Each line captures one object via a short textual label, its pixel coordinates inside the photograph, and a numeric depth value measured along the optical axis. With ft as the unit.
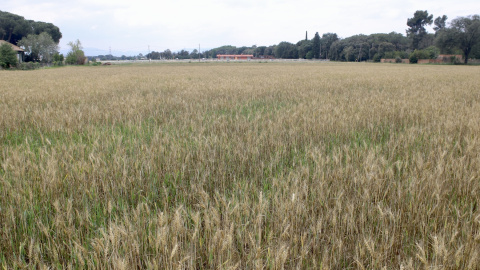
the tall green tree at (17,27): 349.39
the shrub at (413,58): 267.59
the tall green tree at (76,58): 245.45
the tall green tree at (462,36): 238.89
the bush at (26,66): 152.69
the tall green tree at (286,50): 503.20
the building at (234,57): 530.27
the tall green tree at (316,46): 451.12
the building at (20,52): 258.57
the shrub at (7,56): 144.11
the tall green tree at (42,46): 261.65
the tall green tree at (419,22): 449.23
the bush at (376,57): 325.83
